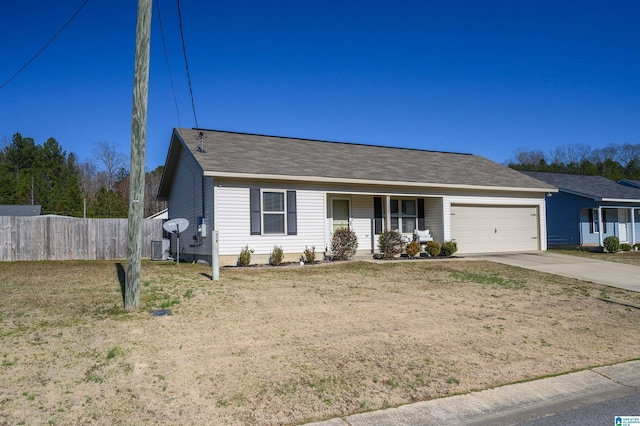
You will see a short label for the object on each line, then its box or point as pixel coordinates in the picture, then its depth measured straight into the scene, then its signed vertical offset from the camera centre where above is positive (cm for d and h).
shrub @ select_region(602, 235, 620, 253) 2116 -100
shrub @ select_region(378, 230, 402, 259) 1619 -60
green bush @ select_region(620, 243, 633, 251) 2213 -119
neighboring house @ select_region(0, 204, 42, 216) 3419 +162
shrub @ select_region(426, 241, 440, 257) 1706 -87
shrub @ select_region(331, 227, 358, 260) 1546 -56
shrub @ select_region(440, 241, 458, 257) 1730 -85
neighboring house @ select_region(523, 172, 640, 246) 2450 +39
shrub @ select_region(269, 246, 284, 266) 1436 -87
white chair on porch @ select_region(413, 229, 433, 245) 1778 -45
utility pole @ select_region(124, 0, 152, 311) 742 +120
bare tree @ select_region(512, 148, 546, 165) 6575 +923
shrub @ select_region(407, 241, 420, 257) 1688 -85
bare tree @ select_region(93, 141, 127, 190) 5731 +684
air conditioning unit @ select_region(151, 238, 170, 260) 1877 -78
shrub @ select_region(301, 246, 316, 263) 1496 -92
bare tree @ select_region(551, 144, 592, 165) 6453 +865
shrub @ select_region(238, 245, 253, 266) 1403 -89
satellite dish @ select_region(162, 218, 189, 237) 1441 +13
